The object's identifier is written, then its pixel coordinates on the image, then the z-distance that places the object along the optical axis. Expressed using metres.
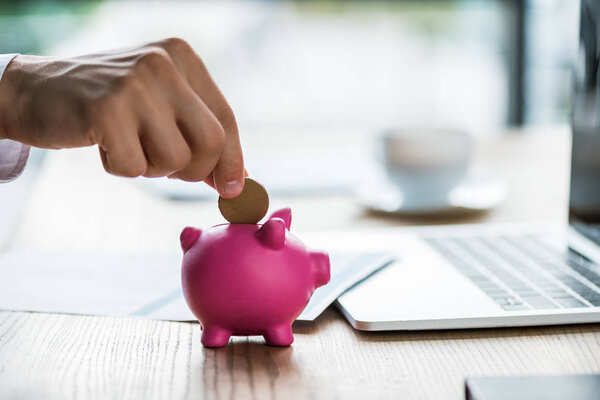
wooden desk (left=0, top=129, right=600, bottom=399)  0.65
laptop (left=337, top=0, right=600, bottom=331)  0.72
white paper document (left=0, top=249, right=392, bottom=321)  0.76
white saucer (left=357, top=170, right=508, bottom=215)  1.05
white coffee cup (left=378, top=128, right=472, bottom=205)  1.06
